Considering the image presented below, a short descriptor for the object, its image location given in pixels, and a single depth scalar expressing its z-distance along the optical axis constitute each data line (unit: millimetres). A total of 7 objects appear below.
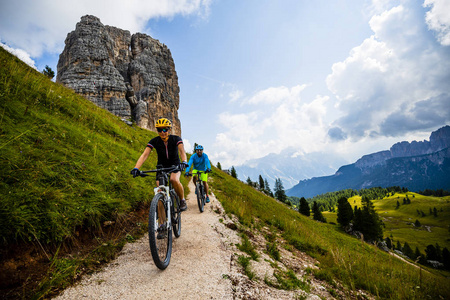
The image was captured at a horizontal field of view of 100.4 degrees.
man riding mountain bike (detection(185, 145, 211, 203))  10156
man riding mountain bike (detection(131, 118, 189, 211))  5789
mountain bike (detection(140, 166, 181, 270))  3984
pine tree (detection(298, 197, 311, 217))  69812
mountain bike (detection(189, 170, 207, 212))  9298
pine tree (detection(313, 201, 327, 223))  72062
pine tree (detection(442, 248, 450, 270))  60312
